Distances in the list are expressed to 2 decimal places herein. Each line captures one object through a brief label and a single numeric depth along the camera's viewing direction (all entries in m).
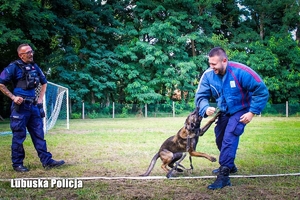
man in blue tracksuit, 3.88
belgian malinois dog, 4.14
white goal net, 12.48
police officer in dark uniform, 5.05
